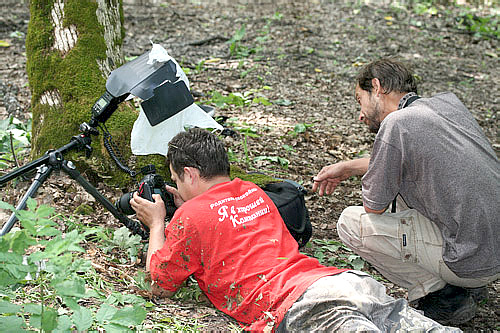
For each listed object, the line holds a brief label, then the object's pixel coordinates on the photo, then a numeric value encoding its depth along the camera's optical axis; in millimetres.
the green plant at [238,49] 8039
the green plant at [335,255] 3848
